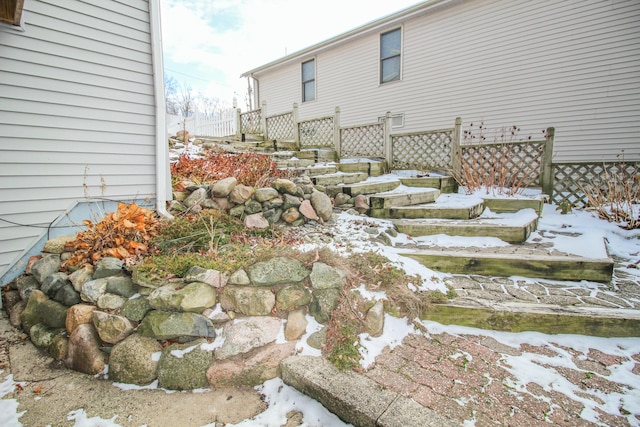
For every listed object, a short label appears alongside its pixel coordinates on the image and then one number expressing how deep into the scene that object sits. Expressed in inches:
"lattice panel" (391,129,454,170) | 259.6
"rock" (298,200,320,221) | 138.0
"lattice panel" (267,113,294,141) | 364.5
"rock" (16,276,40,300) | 103.0
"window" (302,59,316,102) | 423.5
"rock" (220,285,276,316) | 84.9
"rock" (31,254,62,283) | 103.7
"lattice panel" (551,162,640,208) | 195.0
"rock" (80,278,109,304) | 90.7
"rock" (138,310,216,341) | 81.7
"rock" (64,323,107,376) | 83.6
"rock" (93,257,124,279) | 94.8
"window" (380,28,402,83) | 342.6
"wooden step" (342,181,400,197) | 177.5
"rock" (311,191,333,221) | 141.2
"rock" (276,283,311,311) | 85.7
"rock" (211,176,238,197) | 131.5
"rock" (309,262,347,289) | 87.7
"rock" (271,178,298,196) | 139.4
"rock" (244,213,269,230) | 123.6
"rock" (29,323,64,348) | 92.6
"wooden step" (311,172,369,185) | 191.8
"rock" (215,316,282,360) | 78.5
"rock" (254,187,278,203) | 133.6
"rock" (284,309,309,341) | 81.7
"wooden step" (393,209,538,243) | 138.7
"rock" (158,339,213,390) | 76.8
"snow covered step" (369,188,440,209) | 165.9
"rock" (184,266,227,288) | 88.3
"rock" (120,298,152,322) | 86.6
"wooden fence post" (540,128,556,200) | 211.2
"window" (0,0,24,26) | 93.4
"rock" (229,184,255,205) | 131.0
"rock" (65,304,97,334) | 88.9
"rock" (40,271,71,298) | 97.4
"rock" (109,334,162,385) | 79.3
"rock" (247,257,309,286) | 88.3
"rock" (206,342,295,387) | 76.1
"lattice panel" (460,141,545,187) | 212.8
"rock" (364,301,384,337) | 80.3
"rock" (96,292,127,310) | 88.4
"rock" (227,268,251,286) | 88.6
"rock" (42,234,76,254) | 112.1
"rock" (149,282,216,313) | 83.6
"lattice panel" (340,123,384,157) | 290.2
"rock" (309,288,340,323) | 83.7
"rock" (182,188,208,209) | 134.8
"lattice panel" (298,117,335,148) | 330.6
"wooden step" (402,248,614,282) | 103.9
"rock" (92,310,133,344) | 84.3
